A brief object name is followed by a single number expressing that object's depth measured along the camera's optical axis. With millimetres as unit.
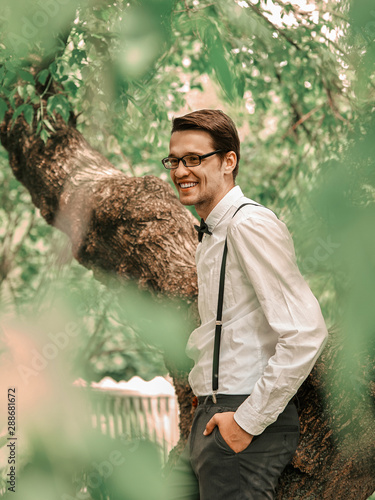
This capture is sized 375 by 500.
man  2498
